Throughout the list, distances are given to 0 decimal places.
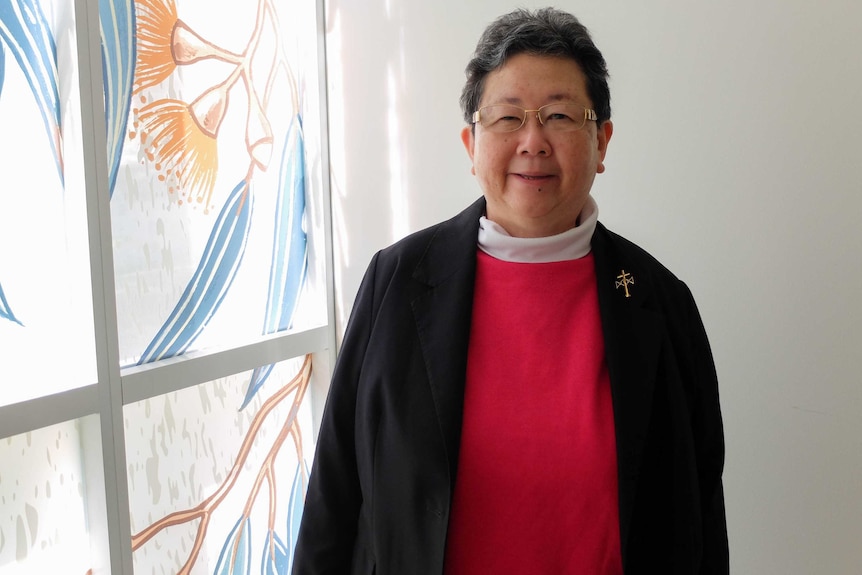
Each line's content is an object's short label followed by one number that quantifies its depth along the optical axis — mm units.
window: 1608
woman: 1237
